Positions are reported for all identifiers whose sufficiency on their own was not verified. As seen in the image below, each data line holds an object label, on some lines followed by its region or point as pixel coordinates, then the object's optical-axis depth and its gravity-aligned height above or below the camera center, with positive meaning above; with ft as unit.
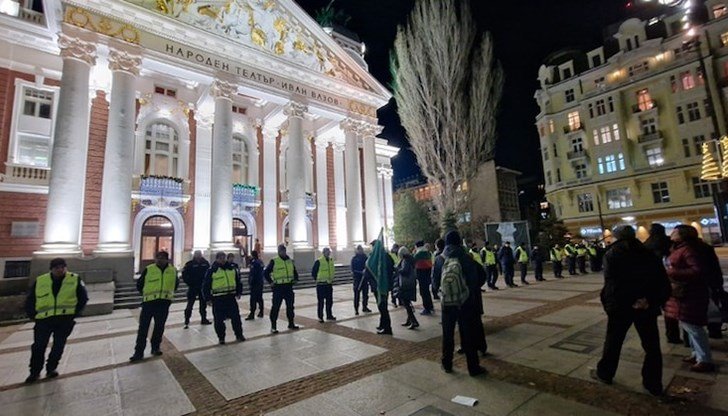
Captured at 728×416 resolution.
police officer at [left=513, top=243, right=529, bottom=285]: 46.37 -2.96
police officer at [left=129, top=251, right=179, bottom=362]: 18.86 -2.34
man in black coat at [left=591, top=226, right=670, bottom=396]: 11.57 -2.34
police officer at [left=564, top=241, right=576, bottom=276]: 57.31 -3.54
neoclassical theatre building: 45.44 +23.23
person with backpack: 14.08 -2.67
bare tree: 66.13 +29.68
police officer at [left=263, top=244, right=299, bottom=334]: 23.77 -2.07
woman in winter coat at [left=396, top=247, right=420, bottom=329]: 22.91 -2.73
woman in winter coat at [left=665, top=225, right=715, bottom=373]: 13.00 -2.63
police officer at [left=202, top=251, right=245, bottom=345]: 21.06 -2.57
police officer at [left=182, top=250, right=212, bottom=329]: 26.86 -1.86
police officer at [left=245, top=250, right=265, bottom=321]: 28.25 -3.05
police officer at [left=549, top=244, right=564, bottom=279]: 53.47 -3.82
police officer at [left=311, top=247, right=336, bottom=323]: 26.71 -2.51
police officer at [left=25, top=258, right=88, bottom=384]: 15.80 -2.42
